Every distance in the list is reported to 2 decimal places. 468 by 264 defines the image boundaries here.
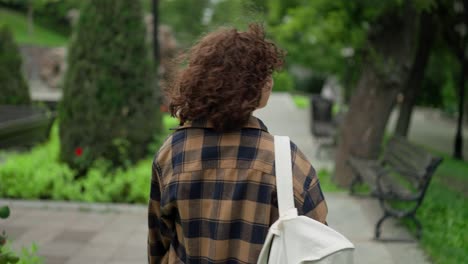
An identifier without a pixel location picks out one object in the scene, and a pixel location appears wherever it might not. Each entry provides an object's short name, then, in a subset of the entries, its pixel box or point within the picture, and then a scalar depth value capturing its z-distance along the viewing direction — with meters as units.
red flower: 6.72
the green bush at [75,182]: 6.26
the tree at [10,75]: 11.98
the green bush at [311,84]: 42.53
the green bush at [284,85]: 36.47
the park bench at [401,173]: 5.12
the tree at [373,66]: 7.53
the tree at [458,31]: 12.10
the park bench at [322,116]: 13.66
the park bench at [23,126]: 8.91
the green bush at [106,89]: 6.73
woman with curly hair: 1.68
